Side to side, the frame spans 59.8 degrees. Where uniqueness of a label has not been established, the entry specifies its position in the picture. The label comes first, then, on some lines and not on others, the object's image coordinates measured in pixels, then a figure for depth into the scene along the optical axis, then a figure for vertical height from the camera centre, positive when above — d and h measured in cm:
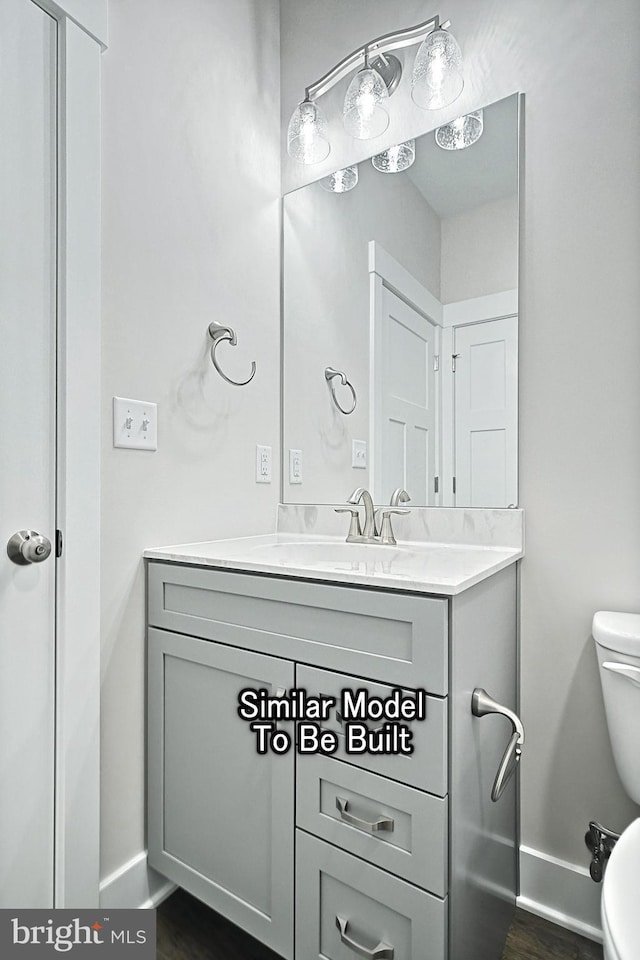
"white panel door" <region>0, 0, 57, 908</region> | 104 +8
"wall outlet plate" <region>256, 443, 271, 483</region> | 171 +5
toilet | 109 -41
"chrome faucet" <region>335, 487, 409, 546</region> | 151 -13
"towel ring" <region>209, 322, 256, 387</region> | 150 +39
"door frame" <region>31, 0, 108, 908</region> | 112 +5
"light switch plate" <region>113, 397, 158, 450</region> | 126 +13
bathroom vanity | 90 -54
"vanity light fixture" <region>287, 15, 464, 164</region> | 141 +106
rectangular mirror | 142 +44
